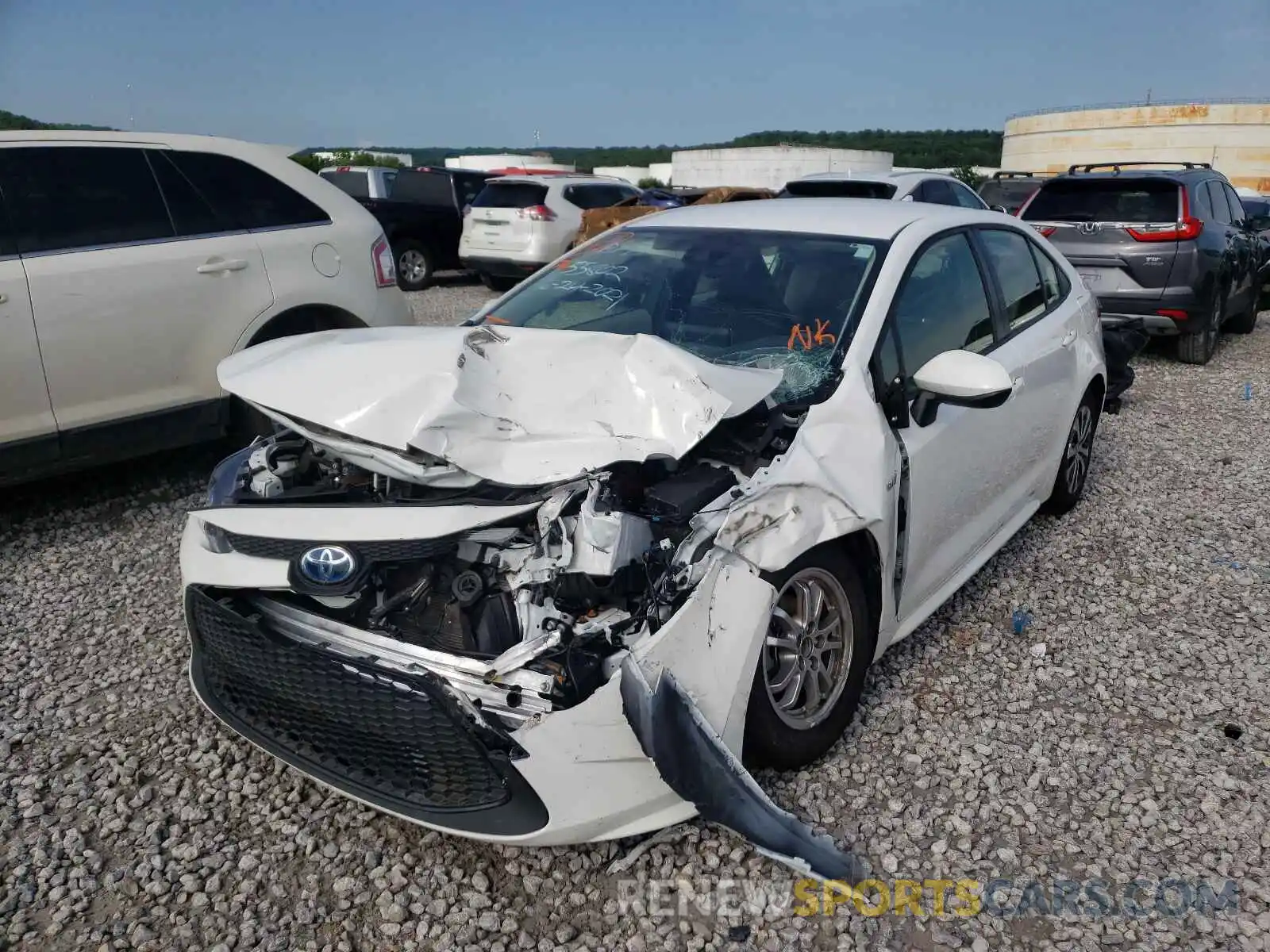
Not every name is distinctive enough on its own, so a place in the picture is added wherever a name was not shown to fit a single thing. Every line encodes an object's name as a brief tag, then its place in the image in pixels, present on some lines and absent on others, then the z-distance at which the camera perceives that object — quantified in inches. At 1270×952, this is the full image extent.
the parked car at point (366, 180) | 616.1
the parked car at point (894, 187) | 423.2
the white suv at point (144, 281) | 169.8
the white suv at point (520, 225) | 492.7
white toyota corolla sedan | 86.3
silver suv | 321.4
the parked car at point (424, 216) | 528.1
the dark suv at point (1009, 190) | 685.2
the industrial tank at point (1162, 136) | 2034.9
